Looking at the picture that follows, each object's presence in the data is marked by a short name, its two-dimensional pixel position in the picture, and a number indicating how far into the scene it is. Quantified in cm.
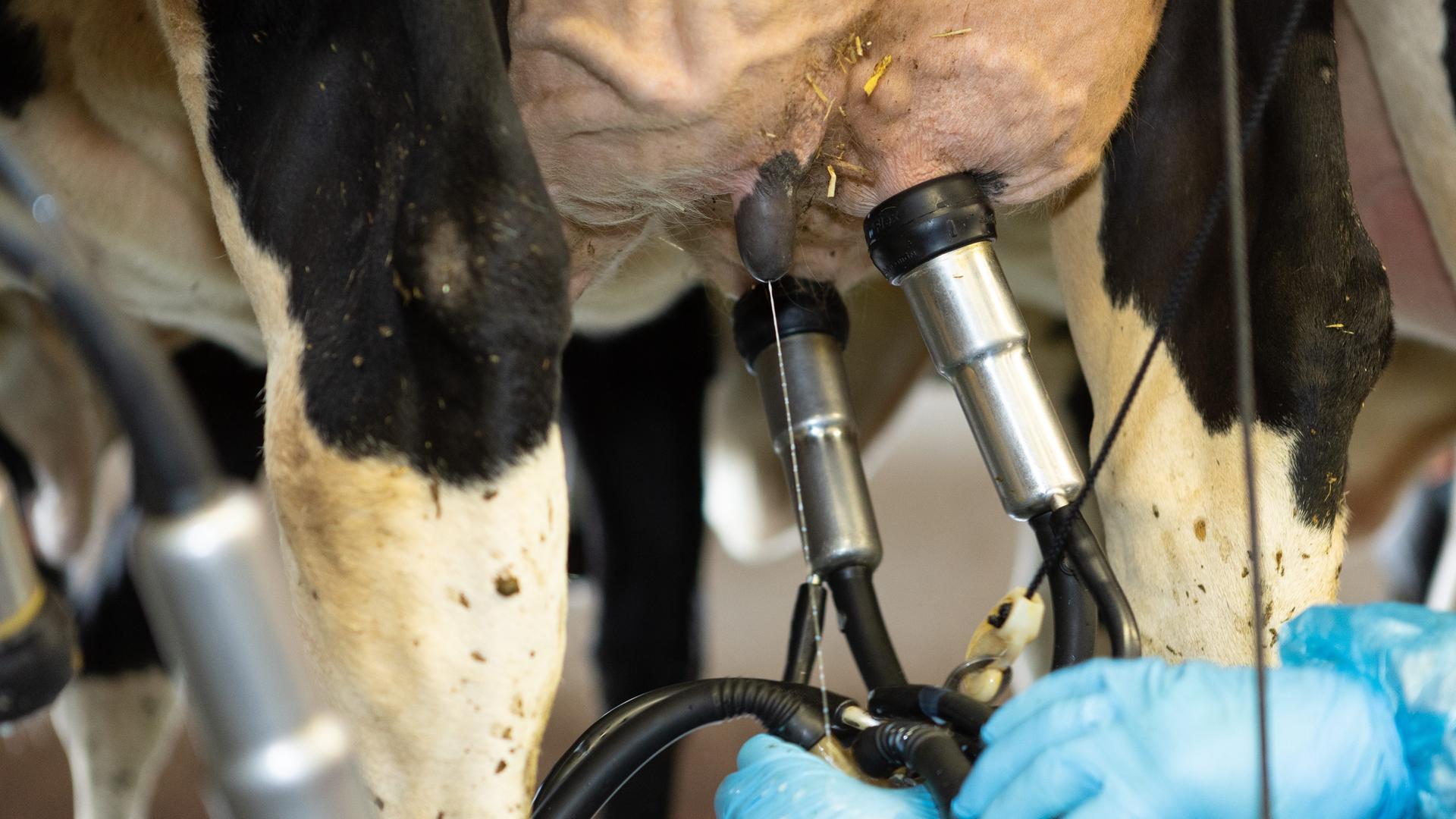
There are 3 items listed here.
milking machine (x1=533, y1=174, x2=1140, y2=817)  147
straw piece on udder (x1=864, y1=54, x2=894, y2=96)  149
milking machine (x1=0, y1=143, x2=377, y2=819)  97
